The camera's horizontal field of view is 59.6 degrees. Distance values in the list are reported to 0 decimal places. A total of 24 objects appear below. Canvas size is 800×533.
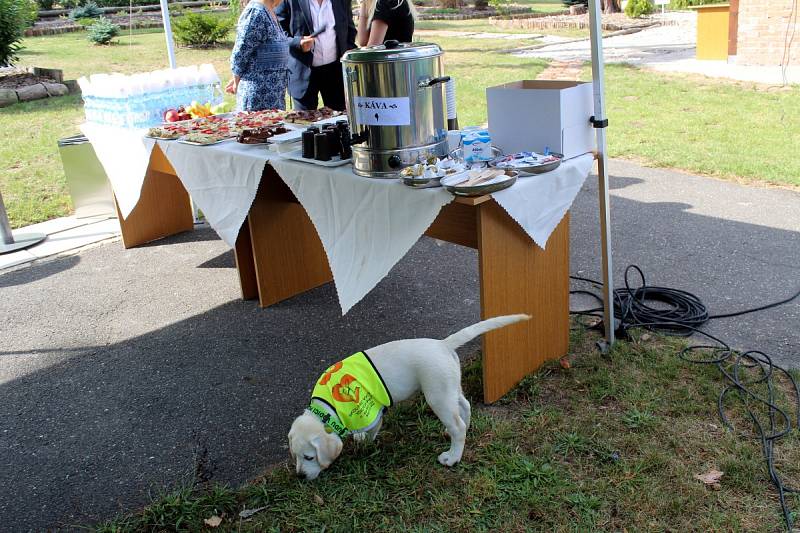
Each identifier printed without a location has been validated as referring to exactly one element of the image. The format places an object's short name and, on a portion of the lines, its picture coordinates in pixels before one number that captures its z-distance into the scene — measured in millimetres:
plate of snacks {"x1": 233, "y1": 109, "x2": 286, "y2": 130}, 4324
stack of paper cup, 3020
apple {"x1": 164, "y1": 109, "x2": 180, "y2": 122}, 4746
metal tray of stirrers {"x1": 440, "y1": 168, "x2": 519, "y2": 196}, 2613
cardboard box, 2980
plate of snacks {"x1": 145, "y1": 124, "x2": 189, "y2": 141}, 4227
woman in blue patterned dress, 4691
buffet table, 2809
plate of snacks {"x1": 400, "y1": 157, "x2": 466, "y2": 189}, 2766
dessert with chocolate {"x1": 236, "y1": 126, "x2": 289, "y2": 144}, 3801
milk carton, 3029
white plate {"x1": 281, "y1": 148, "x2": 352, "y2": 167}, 3217
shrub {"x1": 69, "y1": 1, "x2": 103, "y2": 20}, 20172
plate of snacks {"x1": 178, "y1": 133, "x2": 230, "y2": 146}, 3926
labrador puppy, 2531
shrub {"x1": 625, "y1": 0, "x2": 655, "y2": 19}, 20734
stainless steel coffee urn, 2766
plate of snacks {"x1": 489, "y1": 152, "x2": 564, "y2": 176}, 2840
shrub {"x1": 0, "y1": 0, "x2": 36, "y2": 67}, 12281
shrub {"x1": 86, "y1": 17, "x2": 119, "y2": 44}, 16578
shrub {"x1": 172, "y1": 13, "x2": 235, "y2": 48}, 15917
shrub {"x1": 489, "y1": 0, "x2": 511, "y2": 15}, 24028
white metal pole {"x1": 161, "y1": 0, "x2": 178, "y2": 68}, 5809
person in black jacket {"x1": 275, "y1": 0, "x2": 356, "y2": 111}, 5273
